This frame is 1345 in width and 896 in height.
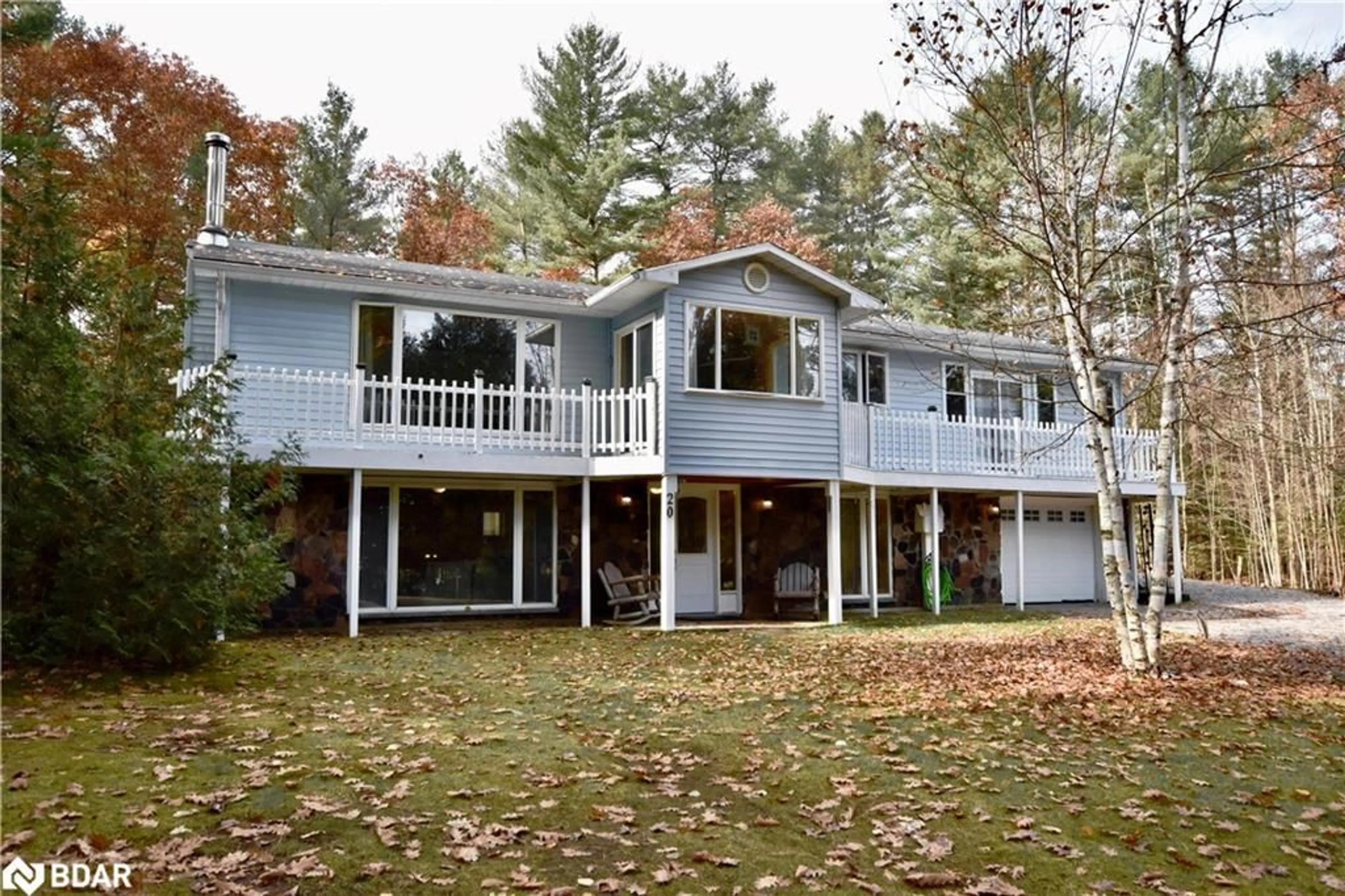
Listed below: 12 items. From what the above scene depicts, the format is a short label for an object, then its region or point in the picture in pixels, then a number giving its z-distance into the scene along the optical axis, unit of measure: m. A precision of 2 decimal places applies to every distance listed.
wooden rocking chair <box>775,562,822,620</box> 13.58
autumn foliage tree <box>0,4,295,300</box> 17.75
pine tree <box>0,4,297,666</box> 6.28
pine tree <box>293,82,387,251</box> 24.42
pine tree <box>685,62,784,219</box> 28.25
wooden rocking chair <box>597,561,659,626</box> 12.36
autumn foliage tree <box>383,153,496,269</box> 24.25
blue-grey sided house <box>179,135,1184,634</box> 11.25
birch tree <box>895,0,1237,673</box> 8.03
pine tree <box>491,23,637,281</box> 24.69
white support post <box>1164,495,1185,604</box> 16.19
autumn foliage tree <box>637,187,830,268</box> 24.47
